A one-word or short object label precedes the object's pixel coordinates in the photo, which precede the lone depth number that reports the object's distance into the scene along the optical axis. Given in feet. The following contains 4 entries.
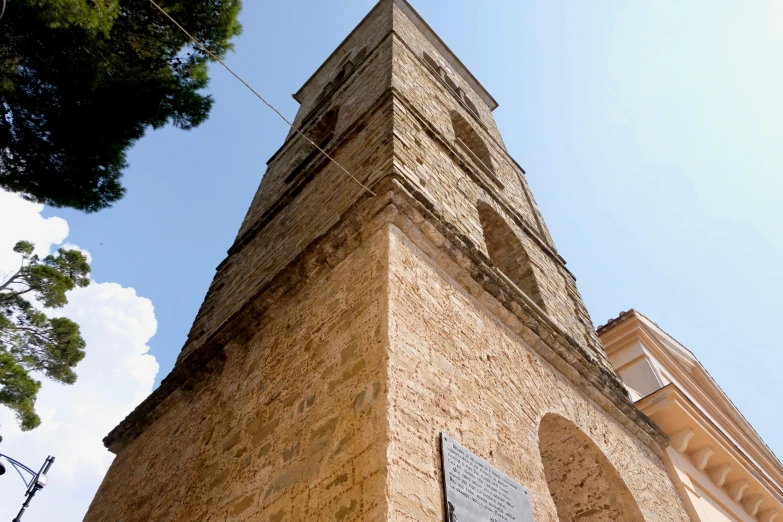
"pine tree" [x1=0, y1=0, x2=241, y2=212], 15.64
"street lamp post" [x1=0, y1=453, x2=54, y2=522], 24.38
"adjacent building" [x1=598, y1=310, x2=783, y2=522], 17.20
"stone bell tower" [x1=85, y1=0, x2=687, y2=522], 8.46
